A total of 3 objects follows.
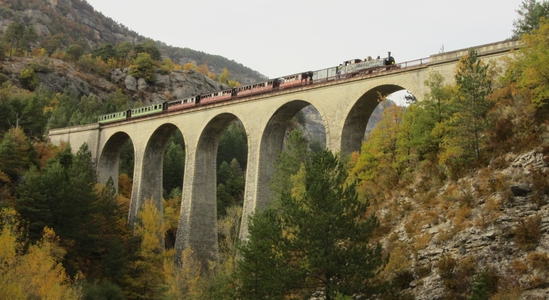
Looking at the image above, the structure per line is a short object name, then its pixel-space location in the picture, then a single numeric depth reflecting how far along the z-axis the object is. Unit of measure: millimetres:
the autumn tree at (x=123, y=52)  122062
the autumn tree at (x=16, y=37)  110438
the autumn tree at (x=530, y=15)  41844
